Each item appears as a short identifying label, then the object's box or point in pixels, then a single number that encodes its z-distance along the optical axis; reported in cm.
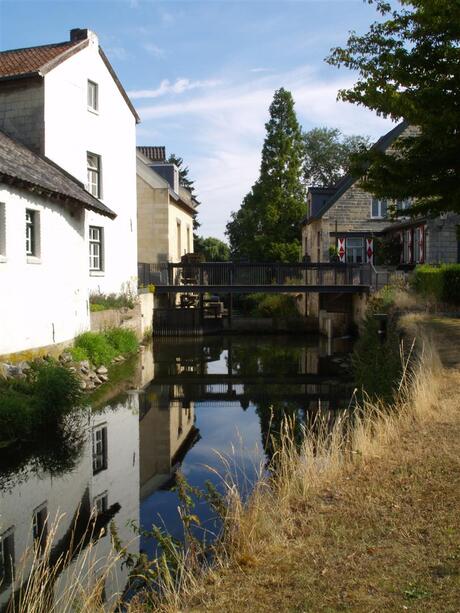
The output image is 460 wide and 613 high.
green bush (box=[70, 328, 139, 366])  1640
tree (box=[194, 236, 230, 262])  5865
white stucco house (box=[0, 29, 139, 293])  1908
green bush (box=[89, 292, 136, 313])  2102
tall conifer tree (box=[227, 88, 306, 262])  4047
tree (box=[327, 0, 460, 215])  1095
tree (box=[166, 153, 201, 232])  6062
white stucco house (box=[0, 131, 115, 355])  1305
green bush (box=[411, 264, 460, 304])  2022
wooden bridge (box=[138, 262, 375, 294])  2689
